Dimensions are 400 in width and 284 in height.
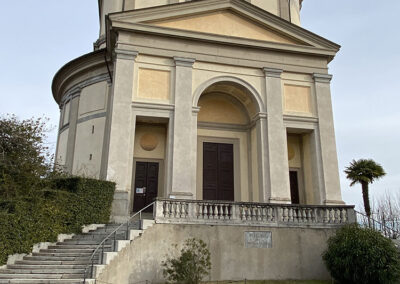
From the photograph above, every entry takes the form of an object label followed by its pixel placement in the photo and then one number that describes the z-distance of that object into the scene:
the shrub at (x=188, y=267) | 9.09
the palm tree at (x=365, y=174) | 22.00
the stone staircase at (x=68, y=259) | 8.88
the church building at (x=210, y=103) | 14.97
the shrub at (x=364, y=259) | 10.01
